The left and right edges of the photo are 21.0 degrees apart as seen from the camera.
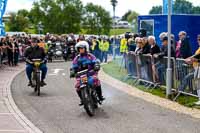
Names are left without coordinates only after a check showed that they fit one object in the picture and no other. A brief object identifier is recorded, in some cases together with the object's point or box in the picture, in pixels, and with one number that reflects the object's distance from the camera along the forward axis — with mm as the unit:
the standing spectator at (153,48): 17766
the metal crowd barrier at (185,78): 14500
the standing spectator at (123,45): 31341
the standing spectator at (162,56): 16703
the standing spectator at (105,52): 39825
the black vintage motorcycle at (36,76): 17312
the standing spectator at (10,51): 31816
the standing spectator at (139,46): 19239
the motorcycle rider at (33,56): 17703
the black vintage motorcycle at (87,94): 12664
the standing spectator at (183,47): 17156
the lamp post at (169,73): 15547
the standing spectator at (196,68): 14016
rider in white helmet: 13211
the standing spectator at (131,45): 23656
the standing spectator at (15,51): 32950
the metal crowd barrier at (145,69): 17953
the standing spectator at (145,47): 18938
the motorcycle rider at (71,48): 41906
